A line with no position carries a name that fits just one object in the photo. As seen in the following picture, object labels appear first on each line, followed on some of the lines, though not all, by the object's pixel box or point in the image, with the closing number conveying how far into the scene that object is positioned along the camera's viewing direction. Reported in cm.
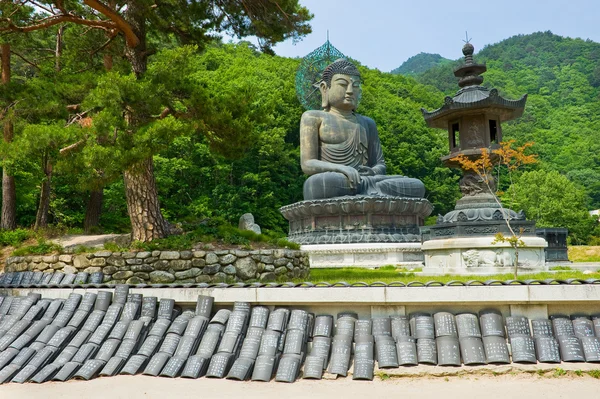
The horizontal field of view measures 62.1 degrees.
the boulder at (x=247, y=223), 1434
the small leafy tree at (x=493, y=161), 853
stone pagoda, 976
